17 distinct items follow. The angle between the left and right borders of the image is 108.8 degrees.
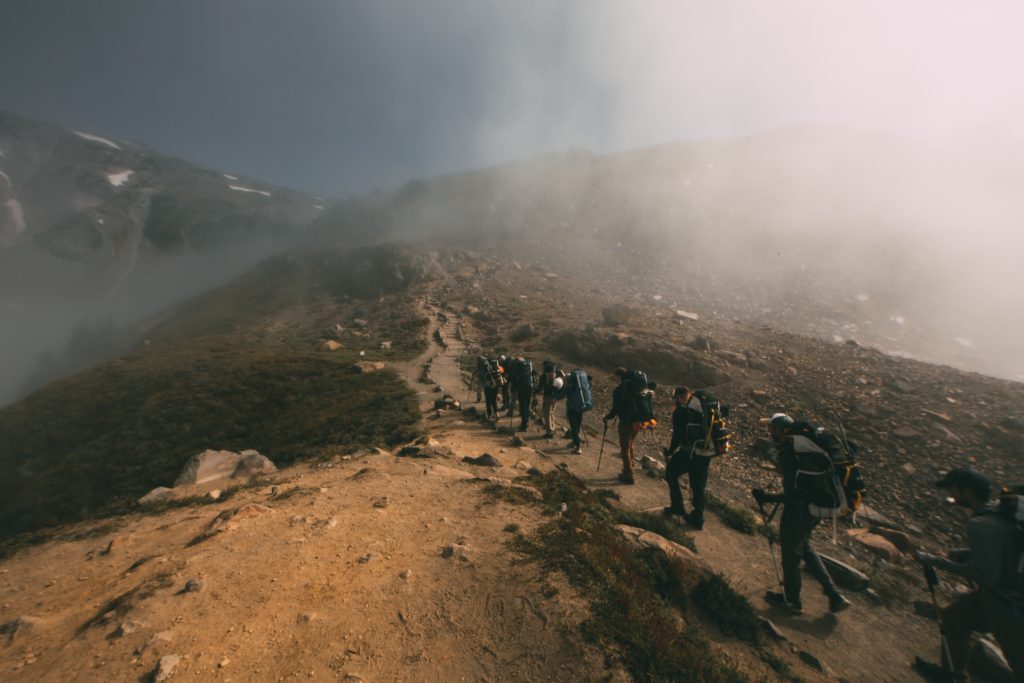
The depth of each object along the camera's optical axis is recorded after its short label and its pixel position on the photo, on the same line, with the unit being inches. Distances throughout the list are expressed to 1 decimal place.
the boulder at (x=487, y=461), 404.5
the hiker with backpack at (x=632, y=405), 377.1
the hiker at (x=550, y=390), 514.9
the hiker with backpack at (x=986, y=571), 153.6
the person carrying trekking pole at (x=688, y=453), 301.6
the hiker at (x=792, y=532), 233.1
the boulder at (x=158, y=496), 369.4
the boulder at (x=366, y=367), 983.6
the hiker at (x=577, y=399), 465.4
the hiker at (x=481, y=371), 651.9
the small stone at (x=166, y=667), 145.4
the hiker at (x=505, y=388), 613.6
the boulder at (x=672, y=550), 239.8
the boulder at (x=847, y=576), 276.7
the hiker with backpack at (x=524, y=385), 547.8
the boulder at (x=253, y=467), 430.9
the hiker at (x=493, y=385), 602.9
